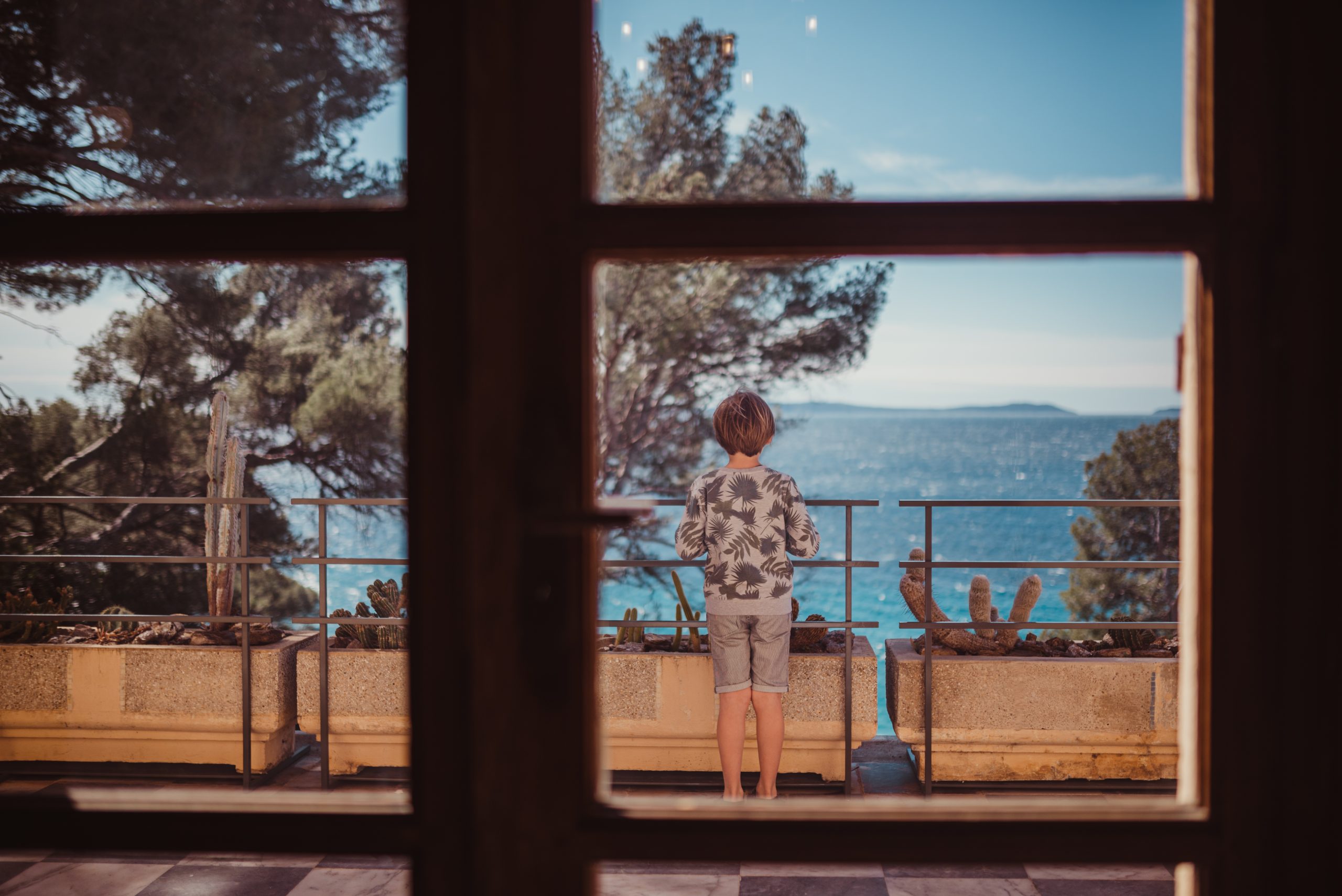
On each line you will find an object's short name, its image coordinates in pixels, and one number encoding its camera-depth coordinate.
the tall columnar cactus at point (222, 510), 3.45
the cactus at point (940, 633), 3.06
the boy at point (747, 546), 2.54
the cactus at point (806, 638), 3.18
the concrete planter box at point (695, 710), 3.05
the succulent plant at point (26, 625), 3.32
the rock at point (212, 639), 3.26
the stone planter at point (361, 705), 3.13
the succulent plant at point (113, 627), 3.60
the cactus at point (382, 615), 3.20
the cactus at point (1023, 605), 3.08
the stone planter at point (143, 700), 3.18
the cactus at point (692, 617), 3.17
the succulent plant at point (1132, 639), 3.15
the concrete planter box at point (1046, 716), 2.91
